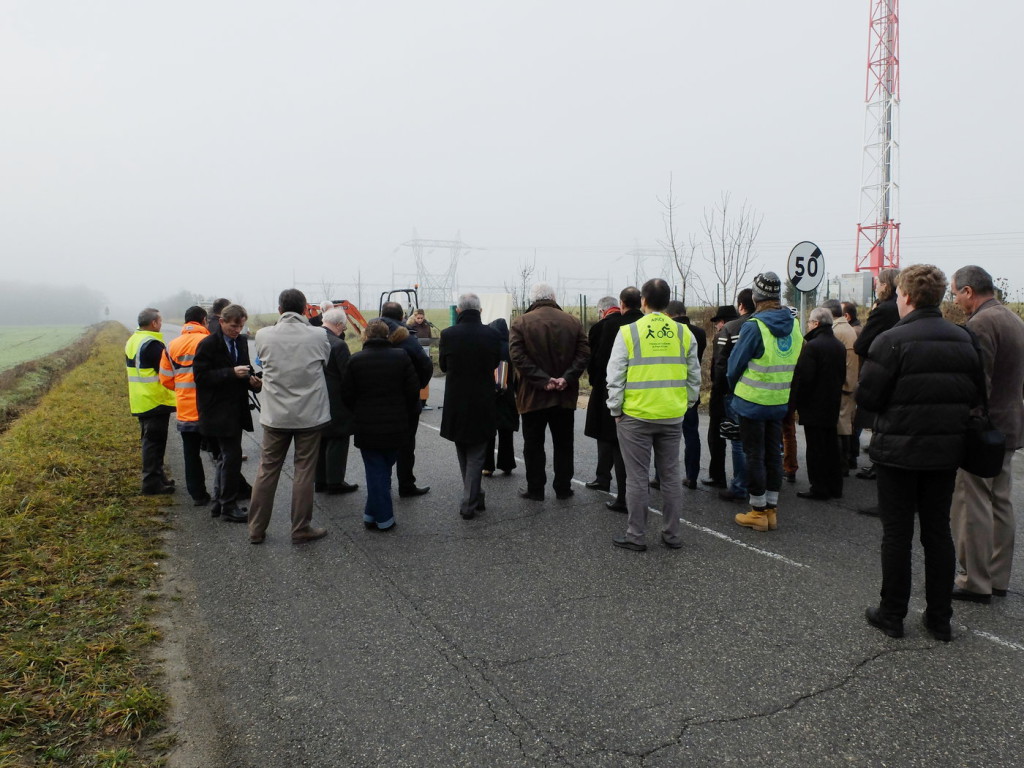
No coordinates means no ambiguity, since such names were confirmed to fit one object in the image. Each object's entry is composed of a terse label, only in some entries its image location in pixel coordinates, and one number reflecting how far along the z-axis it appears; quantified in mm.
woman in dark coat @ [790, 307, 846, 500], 6391
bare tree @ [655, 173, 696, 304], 17172
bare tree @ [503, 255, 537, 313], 29825
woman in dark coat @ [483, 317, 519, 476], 7316
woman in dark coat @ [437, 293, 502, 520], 6195
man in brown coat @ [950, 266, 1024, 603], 4195
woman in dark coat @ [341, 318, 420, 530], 5820
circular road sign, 9430
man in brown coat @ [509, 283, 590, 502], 6461
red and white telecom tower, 33688
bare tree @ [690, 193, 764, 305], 17275
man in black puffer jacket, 3611
